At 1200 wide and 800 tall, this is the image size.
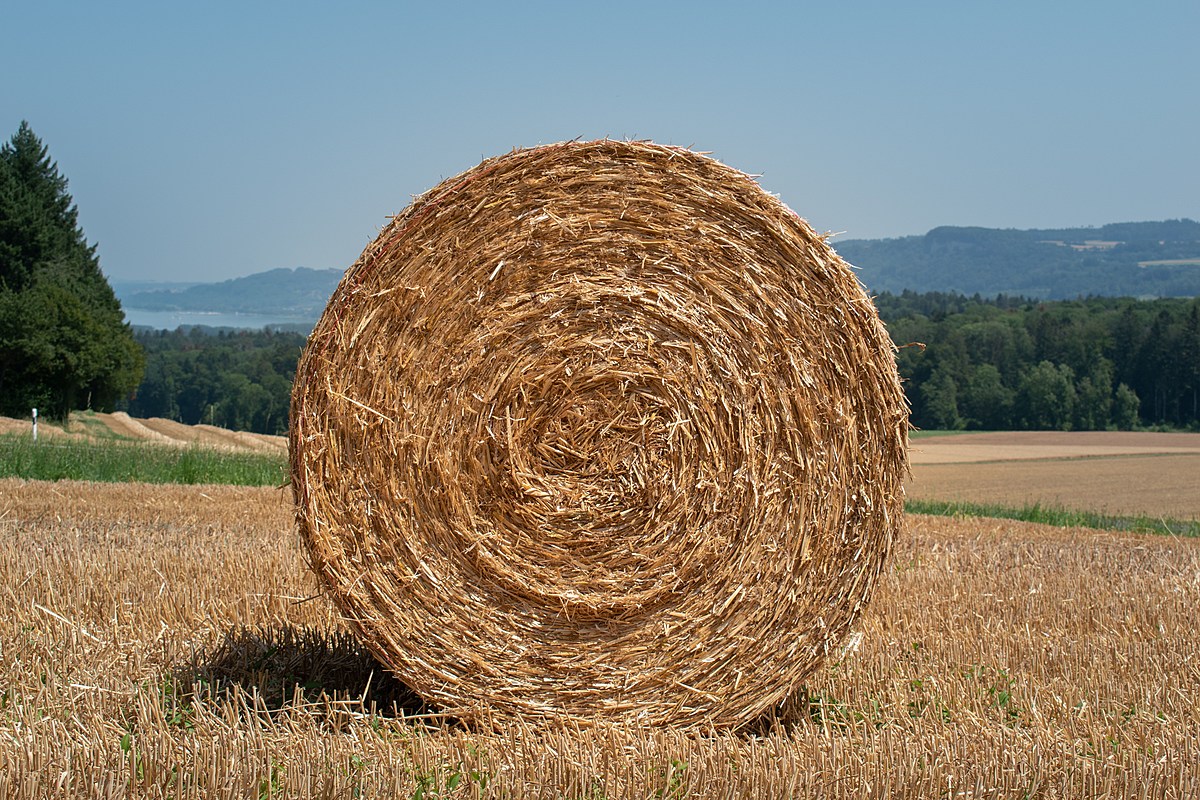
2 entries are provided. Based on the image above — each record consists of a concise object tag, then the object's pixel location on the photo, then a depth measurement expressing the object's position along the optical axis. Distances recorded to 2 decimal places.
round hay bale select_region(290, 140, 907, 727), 4.48
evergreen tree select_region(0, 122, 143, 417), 43.00
